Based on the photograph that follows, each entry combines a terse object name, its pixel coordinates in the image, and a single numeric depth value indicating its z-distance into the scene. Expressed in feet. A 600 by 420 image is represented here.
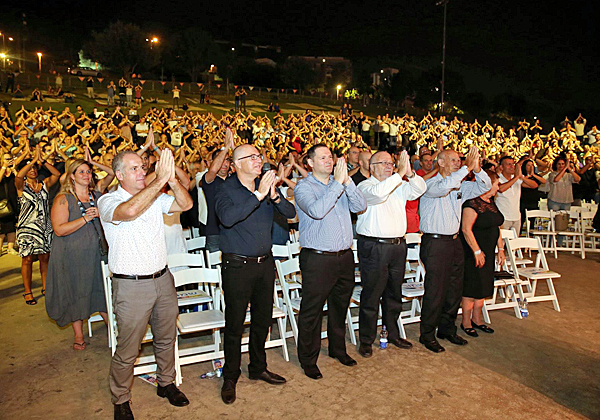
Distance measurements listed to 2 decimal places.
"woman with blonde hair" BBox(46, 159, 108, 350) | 16.88
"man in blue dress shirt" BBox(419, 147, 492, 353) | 17.44
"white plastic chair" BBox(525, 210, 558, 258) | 30.53
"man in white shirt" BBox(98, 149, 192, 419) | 12.28
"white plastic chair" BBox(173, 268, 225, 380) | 14.79
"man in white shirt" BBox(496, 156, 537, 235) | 26.58
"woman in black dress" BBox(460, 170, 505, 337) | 18.20
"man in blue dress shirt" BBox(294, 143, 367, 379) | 15.12
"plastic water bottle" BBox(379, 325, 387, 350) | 17.42
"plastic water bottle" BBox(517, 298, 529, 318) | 20.84
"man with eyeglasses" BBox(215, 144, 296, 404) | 13.51
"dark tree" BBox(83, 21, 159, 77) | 178.50
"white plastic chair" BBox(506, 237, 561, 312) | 21.45
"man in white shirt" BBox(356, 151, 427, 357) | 16.52
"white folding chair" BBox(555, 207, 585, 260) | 31.42
